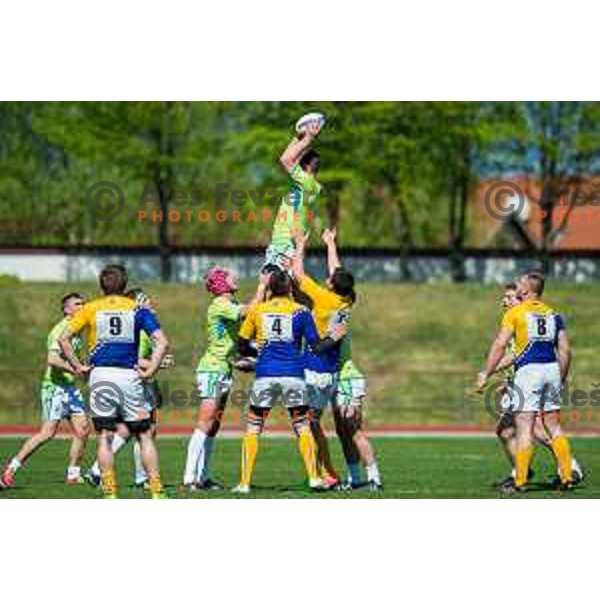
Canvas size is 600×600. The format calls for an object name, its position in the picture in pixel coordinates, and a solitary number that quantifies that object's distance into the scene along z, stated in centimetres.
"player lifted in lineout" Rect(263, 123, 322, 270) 1894
